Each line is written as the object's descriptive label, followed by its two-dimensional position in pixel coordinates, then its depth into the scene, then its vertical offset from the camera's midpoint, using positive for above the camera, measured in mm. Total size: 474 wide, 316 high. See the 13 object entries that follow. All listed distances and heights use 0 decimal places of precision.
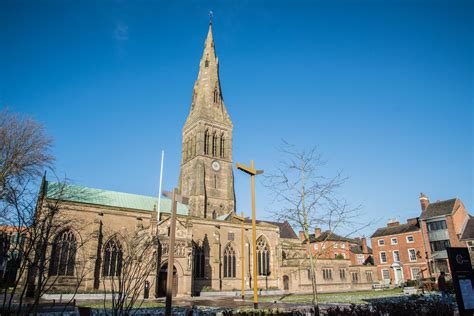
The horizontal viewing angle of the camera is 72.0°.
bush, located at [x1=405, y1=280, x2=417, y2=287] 38344 -1674
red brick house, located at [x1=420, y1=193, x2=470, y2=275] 45031 +5357
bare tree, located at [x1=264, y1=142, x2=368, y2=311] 16634 +2461
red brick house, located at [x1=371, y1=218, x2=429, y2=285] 48500 +2504
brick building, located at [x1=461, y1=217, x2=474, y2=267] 42831 +4067
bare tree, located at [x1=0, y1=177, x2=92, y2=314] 8245 +603
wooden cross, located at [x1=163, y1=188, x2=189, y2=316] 10066 +899
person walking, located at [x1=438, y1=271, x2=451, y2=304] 17172 -814
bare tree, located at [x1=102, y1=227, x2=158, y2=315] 34019 +1928
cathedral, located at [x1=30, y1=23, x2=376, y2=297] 35062 +4979
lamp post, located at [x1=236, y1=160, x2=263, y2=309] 15070 +4438
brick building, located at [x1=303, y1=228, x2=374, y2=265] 62812 +3884
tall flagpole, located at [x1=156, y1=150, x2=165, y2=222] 42066 +12284
